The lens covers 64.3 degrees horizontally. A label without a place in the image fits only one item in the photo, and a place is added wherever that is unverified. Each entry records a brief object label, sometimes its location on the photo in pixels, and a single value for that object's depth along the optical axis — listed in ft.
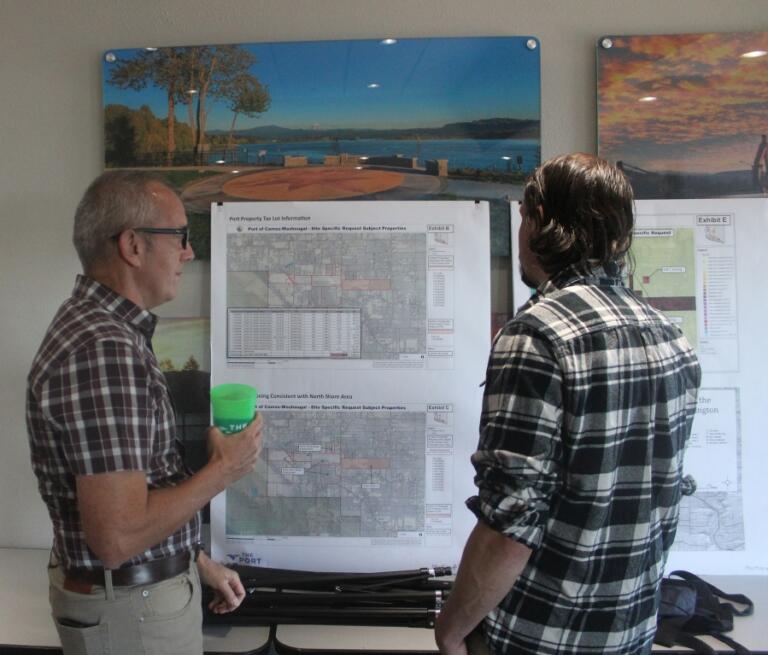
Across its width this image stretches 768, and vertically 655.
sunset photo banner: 5.74
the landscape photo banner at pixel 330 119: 5.81
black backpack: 4.70
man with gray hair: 3.34
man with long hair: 2.91
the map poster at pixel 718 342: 5.68
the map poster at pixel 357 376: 5.79
